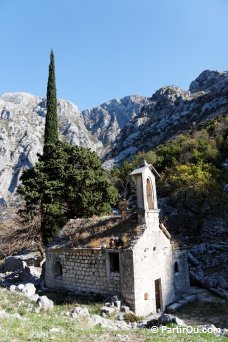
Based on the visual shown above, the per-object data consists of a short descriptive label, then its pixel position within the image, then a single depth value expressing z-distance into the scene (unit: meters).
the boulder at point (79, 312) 13.03
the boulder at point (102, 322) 12.20
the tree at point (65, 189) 28.80
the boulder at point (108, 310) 14.66
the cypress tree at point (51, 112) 38.81
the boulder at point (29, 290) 17.33
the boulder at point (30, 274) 23.07
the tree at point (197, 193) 31.70
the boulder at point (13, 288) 17.85
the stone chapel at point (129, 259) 15.99
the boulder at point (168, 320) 12.08
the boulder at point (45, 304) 14.26
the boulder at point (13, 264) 27.81
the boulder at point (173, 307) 16.87
